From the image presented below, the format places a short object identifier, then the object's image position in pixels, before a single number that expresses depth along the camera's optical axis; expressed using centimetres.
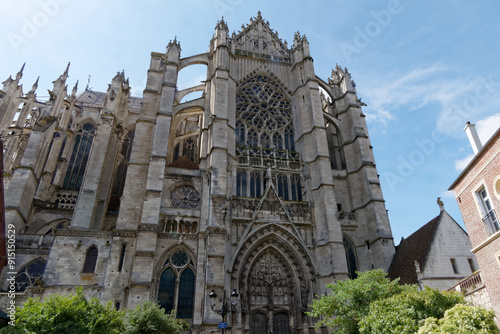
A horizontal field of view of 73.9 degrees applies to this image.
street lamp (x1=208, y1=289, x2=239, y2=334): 1568
